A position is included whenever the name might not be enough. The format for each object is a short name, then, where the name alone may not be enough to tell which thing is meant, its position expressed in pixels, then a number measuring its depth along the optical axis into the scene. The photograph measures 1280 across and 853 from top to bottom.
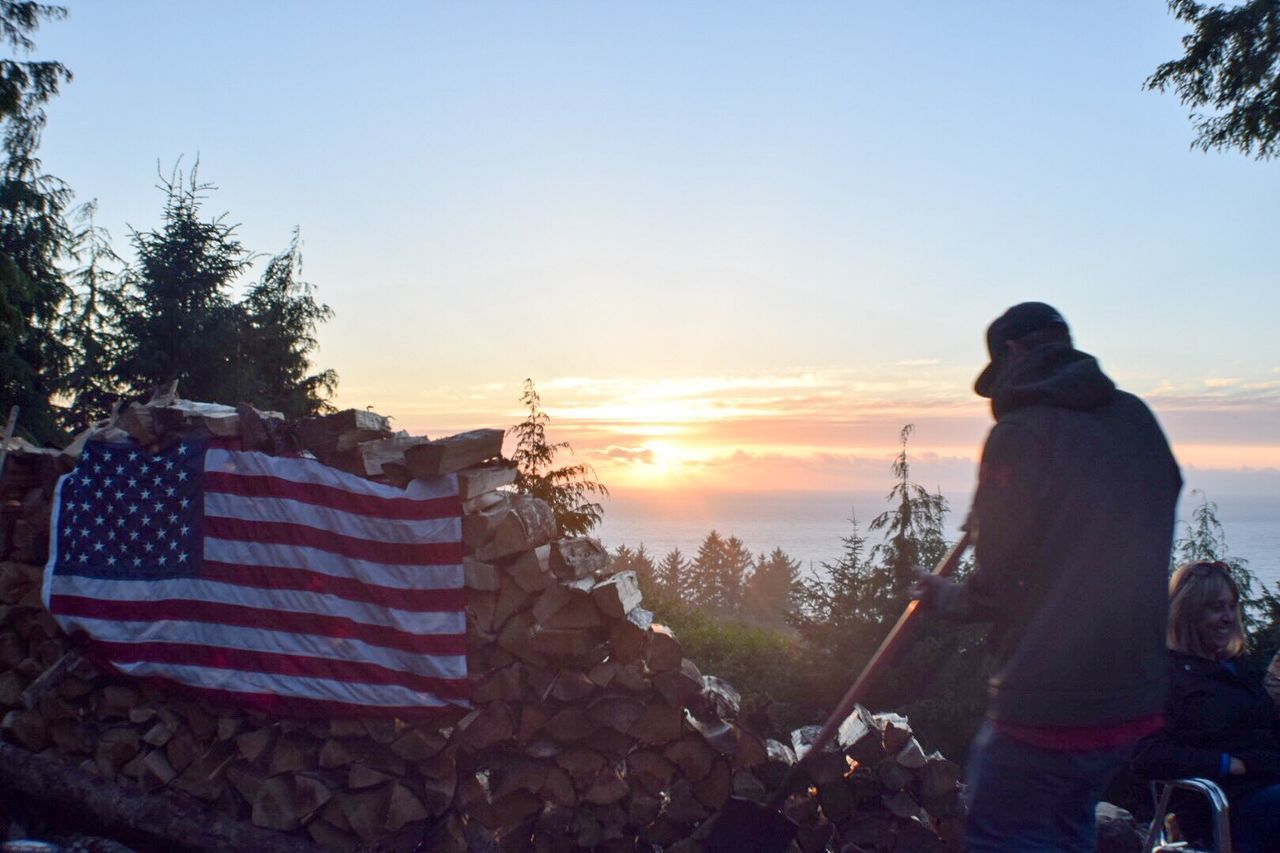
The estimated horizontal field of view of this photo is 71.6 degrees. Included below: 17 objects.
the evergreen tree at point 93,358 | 12.62
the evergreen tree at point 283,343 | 13.59
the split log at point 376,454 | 4.47
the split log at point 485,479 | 4.29
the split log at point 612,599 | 4.12
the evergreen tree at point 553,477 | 10.40
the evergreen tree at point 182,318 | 12.26
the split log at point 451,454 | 4.28
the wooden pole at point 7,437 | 5.08
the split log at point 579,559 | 4.29
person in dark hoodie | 2.39
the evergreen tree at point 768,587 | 14.42
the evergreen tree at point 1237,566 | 6.50
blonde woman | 3.38
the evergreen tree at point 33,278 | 13.87
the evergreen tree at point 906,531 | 7.91
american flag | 4.26
